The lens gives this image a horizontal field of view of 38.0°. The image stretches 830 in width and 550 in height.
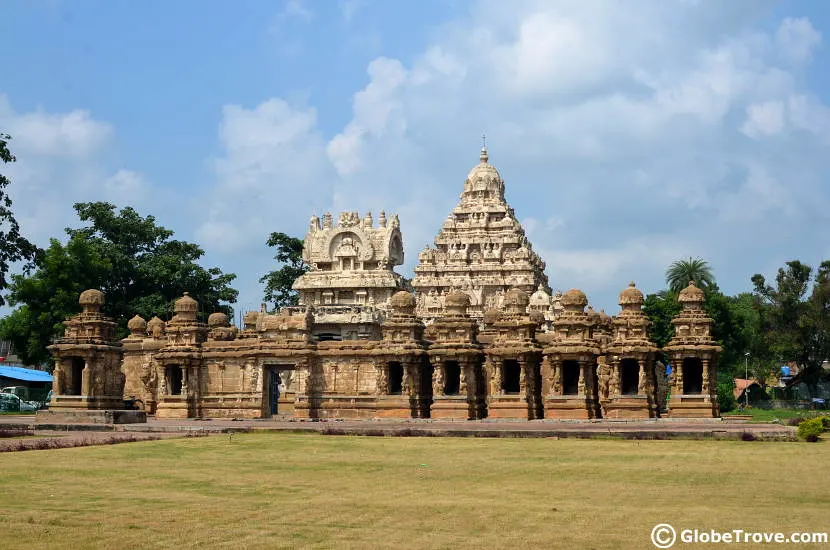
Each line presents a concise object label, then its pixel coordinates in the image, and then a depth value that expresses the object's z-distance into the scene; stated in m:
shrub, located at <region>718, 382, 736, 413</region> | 77.56
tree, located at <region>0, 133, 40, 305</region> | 56.38
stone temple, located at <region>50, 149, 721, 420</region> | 57.06
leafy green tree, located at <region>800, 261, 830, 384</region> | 85.31
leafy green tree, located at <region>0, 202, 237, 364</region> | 87.06
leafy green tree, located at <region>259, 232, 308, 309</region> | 118.38
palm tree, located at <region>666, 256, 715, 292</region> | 110.81
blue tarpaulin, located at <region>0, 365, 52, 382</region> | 95.38
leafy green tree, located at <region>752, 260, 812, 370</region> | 86.19
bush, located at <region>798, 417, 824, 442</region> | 39.69
